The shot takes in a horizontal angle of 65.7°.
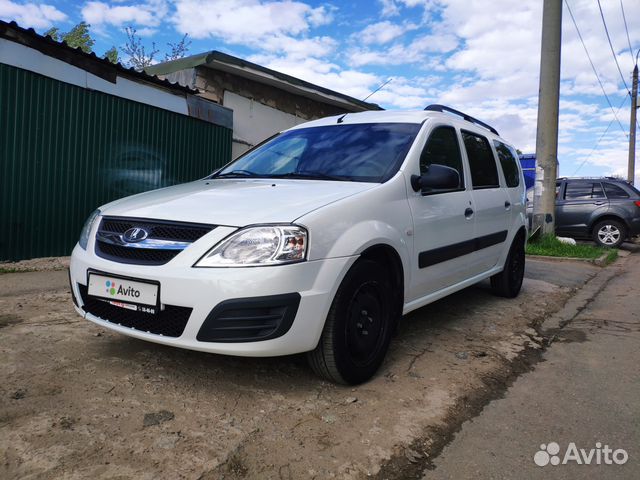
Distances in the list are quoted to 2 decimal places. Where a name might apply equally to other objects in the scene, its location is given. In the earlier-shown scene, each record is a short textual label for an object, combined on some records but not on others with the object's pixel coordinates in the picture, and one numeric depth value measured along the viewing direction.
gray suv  10.85
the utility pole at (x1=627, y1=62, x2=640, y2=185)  22.77
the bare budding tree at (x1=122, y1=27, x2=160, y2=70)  25.53
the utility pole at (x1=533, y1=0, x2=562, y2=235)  9.71
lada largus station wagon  2.33
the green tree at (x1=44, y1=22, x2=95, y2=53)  28.88
